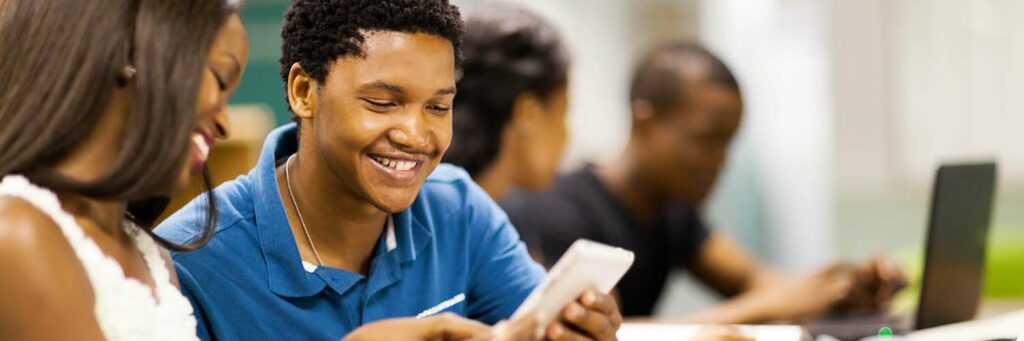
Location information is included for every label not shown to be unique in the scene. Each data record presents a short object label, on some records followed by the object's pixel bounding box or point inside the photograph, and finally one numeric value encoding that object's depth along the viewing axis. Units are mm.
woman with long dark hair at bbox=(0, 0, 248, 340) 2254
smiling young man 2535
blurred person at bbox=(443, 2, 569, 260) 3606
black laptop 3130
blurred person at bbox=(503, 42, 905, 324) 4358
